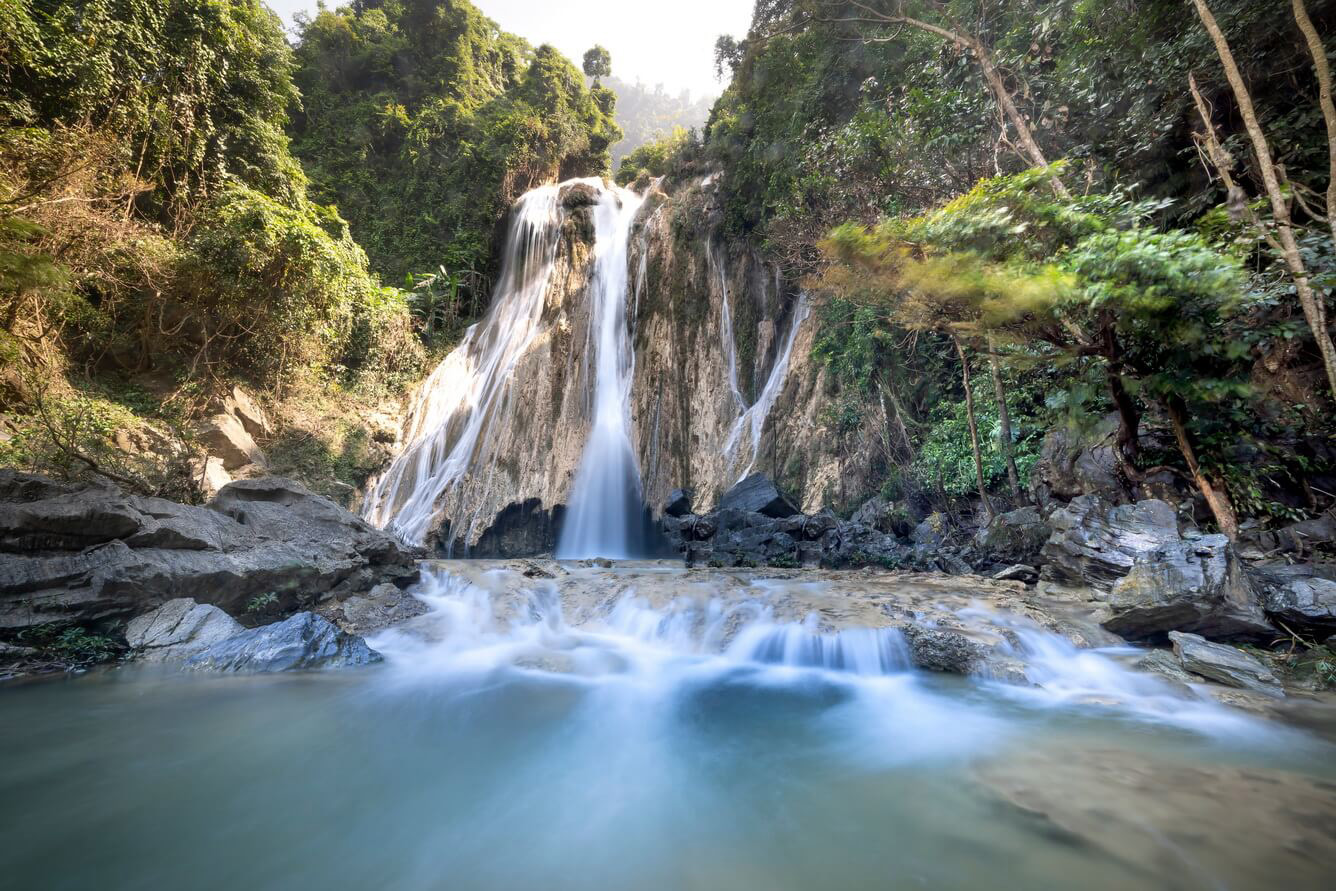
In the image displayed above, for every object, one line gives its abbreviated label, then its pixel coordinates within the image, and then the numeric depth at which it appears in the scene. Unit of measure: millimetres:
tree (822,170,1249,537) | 3979
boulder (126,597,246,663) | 4723
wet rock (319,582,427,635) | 6008
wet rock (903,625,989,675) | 4574
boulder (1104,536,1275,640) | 4185
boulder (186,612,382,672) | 4551
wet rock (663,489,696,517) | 12750
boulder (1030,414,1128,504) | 6848
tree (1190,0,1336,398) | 3682
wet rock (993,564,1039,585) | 6909
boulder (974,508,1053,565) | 7559
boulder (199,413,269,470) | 11062
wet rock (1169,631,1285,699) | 3664
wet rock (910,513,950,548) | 9166
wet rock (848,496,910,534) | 9875
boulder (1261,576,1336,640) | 4027
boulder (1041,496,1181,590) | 5578
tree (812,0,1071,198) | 5926
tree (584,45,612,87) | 27062
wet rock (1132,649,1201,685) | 3879
